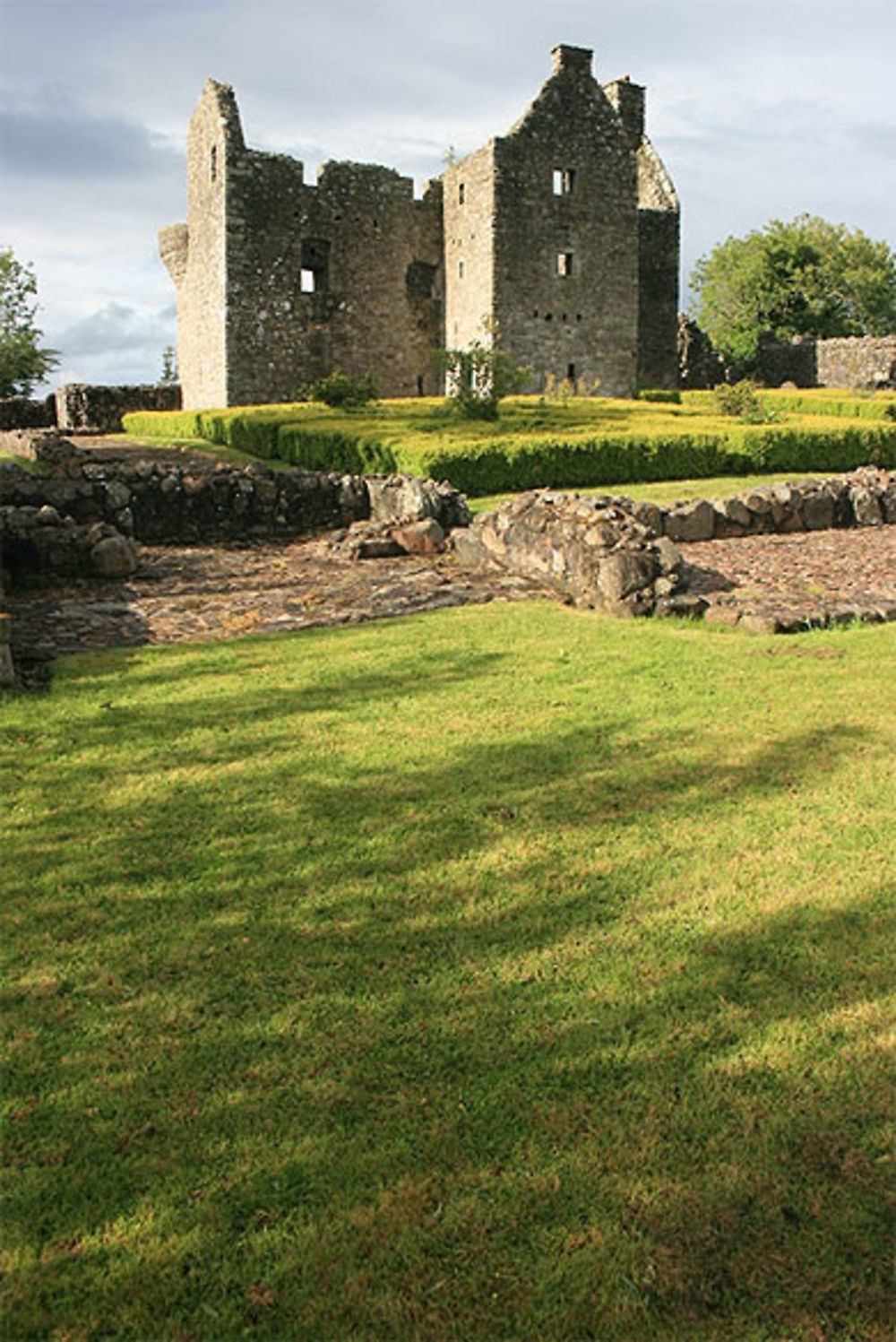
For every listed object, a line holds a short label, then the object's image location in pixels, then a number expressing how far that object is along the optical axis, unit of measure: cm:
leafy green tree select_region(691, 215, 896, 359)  6469
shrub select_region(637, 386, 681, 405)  3516
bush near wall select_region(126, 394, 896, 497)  1864
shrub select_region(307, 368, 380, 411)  2612
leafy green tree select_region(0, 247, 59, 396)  5516
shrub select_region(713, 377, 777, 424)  2512
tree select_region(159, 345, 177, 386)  5512
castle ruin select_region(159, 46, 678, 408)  3192
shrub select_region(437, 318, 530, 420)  2256
